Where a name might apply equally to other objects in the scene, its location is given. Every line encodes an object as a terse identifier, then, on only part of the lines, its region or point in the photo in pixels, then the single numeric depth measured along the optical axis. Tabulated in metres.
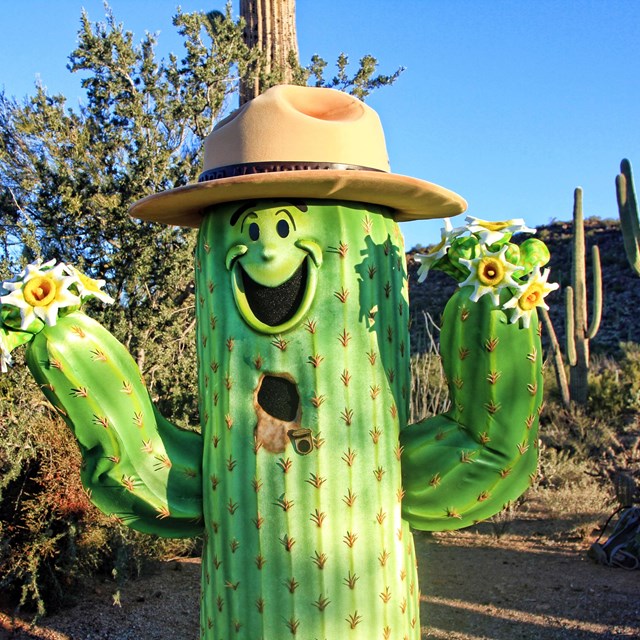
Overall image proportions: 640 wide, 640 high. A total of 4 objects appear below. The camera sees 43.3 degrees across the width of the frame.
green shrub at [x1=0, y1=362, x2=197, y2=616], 5.29
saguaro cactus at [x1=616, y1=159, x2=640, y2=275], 7.25
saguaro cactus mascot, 2.46
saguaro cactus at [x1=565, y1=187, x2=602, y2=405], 11.67
